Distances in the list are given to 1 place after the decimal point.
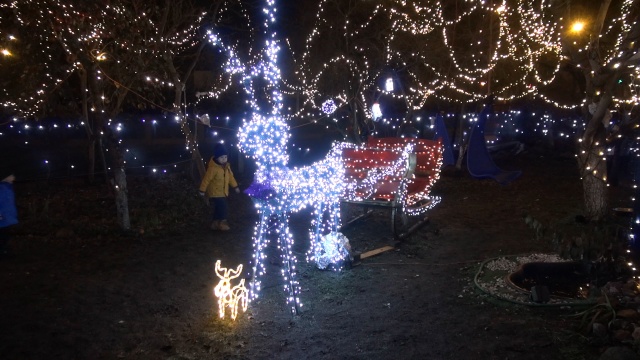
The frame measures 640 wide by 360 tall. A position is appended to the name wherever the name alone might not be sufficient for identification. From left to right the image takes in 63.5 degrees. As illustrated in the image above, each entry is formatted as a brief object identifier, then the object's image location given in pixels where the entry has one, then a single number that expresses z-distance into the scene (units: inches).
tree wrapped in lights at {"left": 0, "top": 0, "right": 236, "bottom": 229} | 311.9
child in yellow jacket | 348.2
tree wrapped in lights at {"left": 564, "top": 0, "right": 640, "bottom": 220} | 318.3
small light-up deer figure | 216.8
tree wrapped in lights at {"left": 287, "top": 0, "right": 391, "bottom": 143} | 595.8
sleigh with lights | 346.3
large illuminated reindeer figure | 229.0
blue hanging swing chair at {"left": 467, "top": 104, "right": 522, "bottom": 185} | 440.1
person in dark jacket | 272.7
